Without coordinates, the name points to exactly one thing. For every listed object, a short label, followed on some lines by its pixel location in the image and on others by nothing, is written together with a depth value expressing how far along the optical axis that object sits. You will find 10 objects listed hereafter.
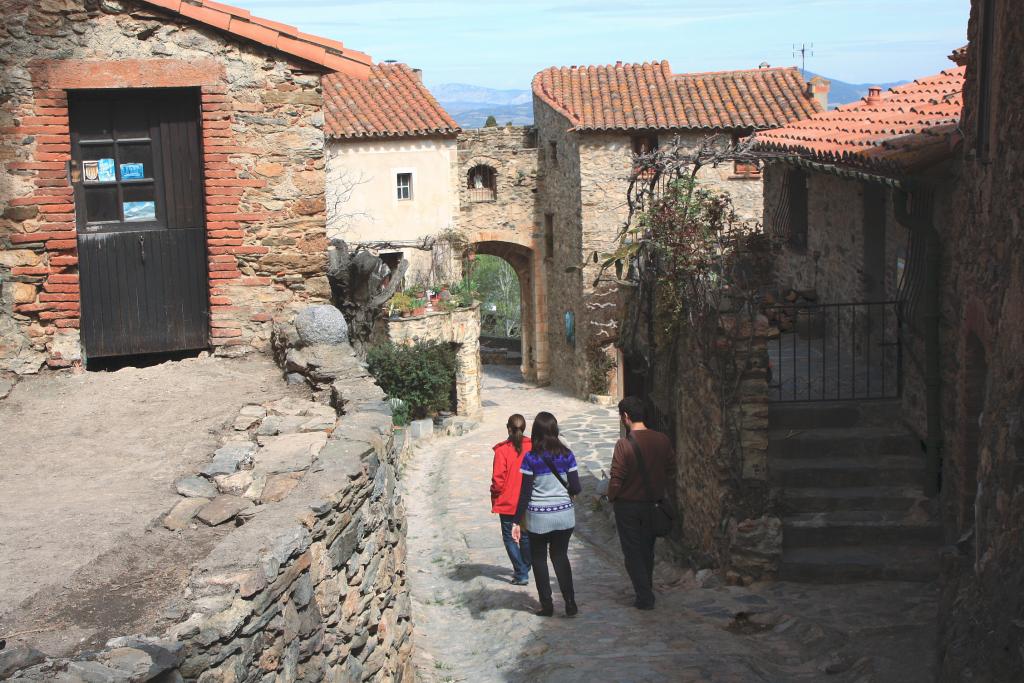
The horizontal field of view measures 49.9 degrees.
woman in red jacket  8.83
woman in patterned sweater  8.06
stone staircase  8.96
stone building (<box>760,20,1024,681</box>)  6.04
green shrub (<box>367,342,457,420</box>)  21.84
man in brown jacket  8.30
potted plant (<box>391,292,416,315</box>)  22.97
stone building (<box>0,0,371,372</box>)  8.30
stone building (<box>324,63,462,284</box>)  27.55
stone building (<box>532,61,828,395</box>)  26.45
